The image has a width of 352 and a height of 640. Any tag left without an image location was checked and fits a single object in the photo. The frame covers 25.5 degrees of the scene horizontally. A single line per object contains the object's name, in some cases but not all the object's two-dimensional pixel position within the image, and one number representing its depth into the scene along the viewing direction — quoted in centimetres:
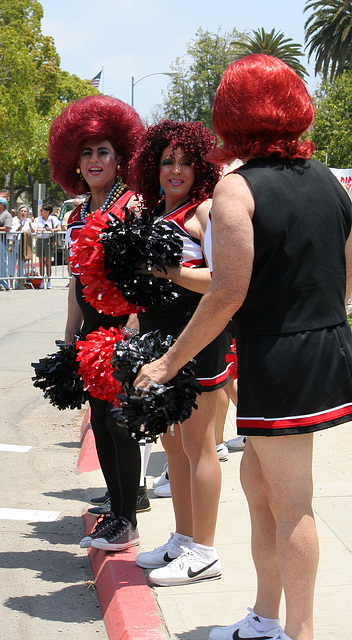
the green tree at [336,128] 3338
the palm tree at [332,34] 4553
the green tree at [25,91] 3600
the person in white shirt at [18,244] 1634
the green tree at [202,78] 5331
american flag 3975
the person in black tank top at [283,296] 234
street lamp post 3638
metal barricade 1633
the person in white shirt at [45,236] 1723
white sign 1487
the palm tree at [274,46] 4694
